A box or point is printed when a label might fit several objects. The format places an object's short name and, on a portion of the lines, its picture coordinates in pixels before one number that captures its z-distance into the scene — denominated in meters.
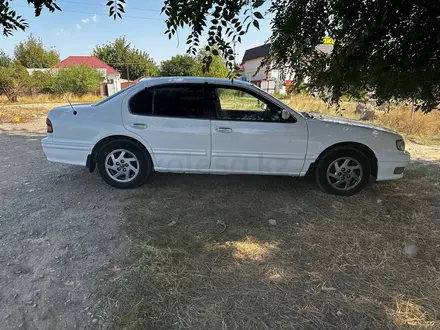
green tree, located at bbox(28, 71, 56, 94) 24.70
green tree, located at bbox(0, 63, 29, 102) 22.77
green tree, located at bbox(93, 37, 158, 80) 49.81
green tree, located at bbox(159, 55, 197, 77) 38.09
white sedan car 3.99
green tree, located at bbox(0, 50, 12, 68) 28.69
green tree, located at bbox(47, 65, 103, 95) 26.47
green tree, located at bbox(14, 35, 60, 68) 38.53
